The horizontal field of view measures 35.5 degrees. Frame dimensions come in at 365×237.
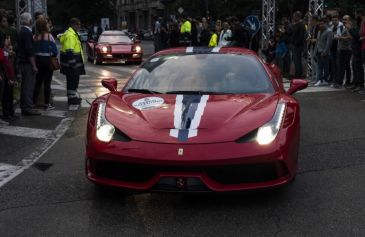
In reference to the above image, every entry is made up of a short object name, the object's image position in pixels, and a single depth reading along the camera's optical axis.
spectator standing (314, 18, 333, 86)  13.99
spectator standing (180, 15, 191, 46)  21.14
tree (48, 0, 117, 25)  75.56
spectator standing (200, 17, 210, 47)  20.45
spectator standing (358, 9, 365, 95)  12.10
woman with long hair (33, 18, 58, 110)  10.37
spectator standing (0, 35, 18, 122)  9.20
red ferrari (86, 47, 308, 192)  4.48
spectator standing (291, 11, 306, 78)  16.03
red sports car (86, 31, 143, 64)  23.14
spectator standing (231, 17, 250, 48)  16.53
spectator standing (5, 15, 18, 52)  11.59
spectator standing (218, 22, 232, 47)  16.77
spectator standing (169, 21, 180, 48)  21.41
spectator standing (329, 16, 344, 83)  13.95
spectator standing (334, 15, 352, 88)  13.31
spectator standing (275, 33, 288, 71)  17.44
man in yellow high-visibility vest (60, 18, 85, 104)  11.15
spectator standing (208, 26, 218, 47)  18.77
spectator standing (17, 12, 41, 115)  9.74
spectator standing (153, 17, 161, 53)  26.77
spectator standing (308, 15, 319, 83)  15.53
